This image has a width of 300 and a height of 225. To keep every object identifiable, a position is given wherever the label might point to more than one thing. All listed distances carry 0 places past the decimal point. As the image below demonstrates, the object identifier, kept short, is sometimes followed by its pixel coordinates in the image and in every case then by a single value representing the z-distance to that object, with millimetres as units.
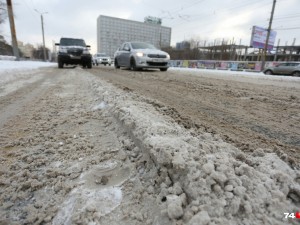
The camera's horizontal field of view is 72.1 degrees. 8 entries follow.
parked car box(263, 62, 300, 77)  17284
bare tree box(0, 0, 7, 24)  22670
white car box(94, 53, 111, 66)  25264
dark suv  12068
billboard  35219
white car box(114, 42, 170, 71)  10086
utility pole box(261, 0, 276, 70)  23025
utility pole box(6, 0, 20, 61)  20578
